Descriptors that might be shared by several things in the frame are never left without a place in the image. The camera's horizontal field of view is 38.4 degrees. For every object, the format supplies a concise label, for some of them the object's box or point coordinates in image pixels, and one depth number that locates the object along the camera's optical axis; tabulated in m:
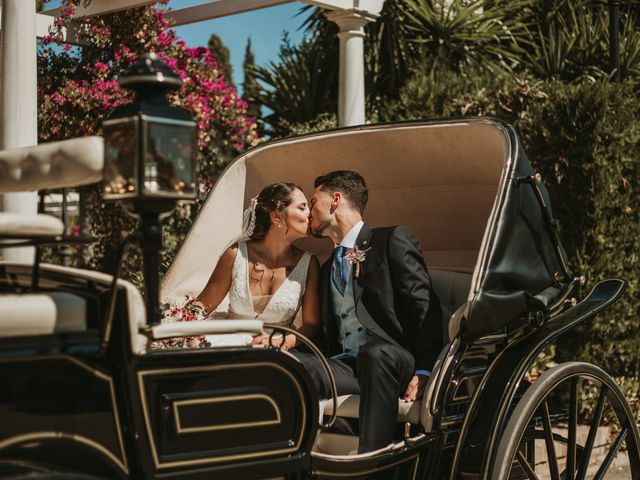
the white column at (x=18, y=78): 5.05
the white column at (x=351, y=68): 7.32
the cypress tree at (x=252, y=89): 11.95
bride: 3.91
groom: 3.12
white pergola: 4.95
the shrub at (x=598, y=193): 5.37
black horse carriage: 2.09
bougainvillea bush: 7.52
